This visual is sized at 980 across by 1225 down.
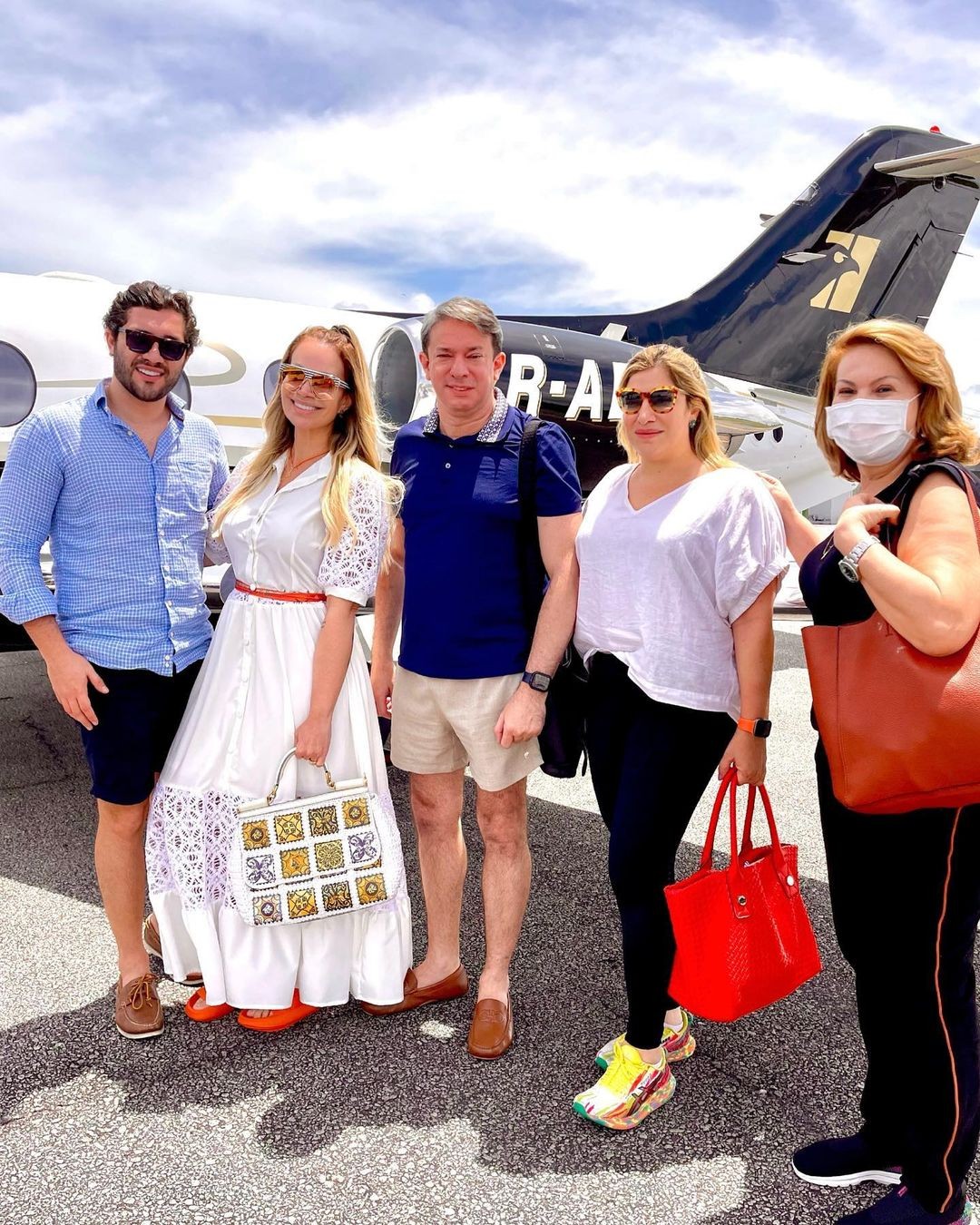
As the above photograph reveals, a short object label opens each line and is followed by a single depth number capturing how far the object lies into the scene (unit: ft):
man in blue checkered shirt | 8.04
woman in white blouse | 7.35
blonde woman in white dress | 8.34
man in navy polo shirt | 8.37
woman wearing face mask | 5.80
